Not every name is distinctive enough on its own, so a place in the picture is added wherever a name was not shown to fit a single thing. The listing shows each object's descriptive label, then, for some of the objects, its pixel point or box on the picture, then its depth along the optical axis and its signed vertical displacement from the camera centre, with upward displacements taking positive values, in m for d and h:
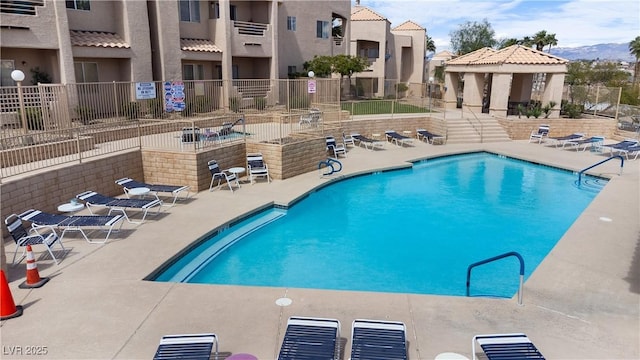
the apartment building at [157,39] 17.97 +2.66
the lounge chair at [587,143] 22.52 -2.68
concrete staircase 24.80 -2.21
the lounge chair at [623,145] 20.39 -2.46
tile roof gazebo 26.94 +1.23
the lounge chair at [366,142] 22.27 -2.54
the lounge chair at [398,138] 23.53 -2.43
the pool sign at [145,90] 16.45 +0.02
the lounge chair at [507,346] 5.57 -3.25
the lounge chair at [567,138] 22.92 -2.37
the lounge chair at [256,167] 15.54 -2.66
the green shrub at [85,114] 15.53 -0.79
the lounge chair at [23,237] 8.82 -2.95
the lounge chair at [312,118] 19.23 -1.15
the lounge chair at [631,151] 20.27 -2.71
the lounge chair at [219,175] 14.48 -2.76
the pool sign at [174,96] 18.19 -0.19
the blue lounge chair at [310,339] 5.57 -3.22
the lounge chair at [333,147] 19.52 -2.46
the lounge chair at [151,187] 12.64 -2.75
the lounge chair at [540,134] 24.70 -2.36
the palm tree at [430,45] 75.31 +7.89
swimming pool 9.72 -3.91
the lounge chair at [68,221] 9.80 -2.88
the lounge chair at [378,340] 5.57 -3.22
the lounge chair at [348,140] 21.63 -2.36
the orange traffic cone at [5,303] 6.83 -3.25
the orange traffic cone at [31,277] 7.83 -3.26
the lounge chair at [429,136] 24.30 -2.43
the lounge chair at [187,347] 5.49 -3.21
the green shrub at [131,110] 16.67 -0.70
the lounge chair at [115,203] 11.34 -2.85
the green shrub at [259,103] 22.70 -0.59
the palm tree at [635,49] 58.39 +5.69
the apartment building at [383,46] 40.88 +4.51
